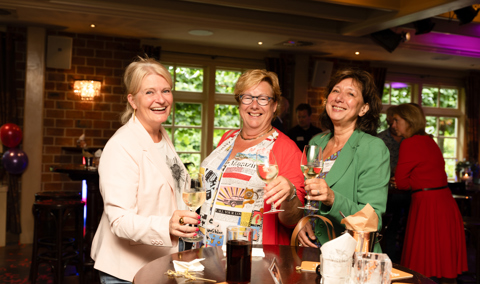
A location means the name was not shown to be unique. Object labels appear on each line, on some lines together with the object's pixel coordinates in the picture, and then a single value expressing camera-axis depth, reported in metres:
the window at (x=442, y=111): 9.05
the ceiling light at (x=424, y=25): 5.73
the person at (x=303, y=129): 6.22
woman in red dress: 3.83
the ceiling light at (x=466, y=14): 5.24
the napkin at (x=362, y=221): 1.36
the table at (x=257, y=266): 1.40
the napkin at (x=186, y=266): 1.44
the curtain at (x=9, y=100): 6.04
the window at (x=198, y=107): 7.45
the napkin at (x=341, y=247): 1.23
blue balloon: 5.77
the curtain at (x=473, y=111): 8.98
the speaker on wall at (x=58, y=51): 6.11
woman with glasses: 2.04
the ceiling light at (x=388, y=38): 6.19
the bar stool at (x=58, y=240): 3.97
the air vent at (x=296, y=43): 6.62
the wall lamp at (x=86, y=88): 6.39
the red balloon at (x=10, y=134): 5.70
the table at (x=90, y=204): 4.21
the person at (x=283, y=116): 5.36
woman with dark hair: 1.95
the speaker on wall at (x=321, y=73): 7.59
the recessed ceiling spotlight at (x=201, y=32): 6.11
